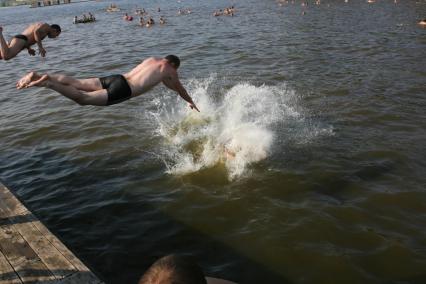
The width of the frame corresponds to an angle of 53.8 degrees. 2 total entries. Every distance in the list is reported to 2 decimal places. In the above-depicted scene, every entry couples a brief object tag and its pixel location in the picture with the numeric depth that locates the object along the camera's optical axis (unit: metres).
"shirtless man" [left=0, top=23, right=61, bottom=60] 8.30
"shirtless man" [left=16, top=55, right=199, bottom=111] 6.52
